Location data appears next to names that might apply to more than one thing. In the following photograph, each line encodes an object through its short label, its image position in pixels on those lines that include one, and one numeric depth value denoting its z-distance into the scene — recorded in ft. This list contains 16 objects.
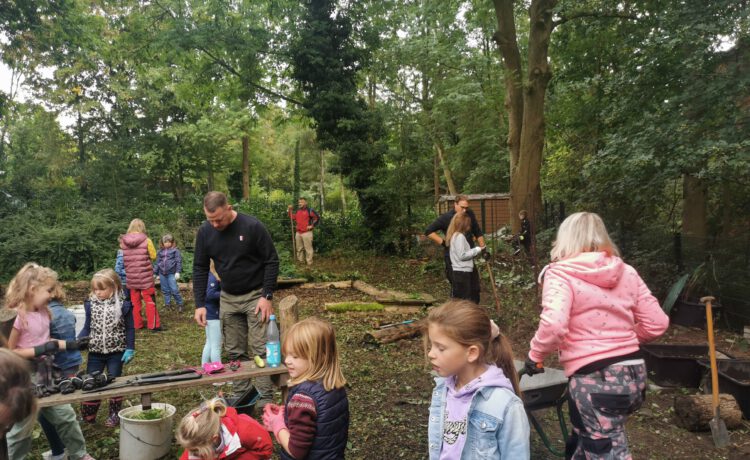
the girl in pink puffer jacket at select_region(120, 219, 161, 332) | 25.88
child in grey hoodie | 23.25
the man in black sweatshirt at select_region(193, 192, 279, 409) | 14.99
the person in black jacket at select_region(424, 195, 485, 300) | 24.43
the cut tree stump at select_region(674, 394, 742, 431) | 14.32
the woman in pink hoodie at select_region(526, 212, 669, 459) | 8.69
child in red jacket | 8.43
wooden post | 14.58
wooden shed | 72.69
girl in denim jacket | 6.74
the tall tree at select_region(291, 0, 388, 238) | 49.75
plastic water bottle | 13.09
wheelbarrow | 10.63
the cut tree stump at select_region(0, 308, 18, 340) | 11.69
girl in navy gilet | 7.88
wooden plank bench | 10.98
